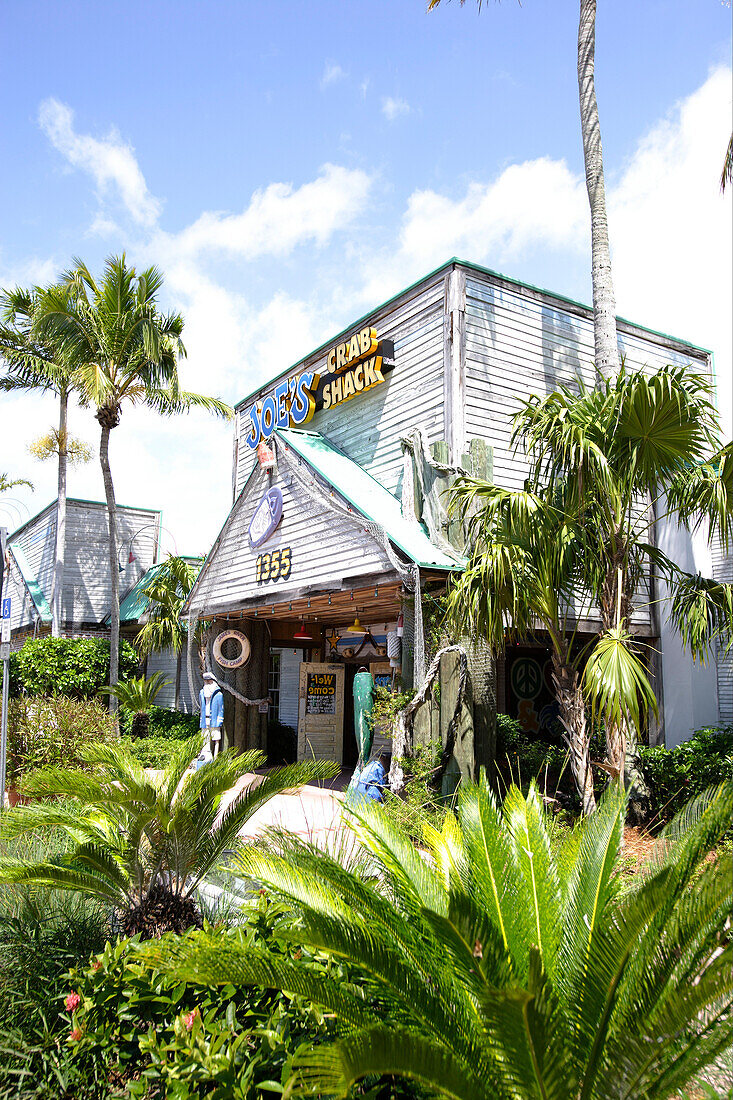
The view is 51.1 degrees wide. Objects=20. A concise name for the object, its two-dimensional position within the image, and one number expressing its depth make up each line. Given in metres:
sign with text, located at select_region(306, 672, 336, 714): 14.15
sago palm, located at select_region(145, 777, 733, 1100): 2.34
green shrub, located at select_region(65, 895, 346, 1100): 3.03
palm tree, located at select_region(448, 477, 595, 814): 7.22
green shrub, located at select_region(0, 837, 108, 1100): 3.54
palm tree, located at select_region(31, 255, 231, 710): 15.99
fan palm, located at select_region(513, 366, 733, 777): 7.05
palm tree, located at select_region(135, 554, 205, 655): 15.98
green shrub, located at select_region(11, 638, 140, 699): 16.80
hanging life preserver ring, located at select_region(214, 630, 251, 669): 13.30
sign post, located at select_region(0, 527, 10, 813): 8.25
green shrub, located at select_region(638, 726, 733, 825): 8.24
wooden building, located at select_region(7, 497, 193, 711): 21.16
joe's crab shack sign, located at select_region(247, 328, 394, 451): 11.62
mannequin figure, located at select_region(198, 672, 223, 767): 12.62
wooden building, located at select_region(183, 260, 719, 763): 9.69
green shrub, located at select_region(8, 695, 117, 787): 11.88
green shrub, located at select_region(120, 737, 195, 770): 13.30
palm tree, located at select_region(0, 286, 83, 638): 18.14
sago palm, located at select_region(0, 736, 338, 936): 4.74
